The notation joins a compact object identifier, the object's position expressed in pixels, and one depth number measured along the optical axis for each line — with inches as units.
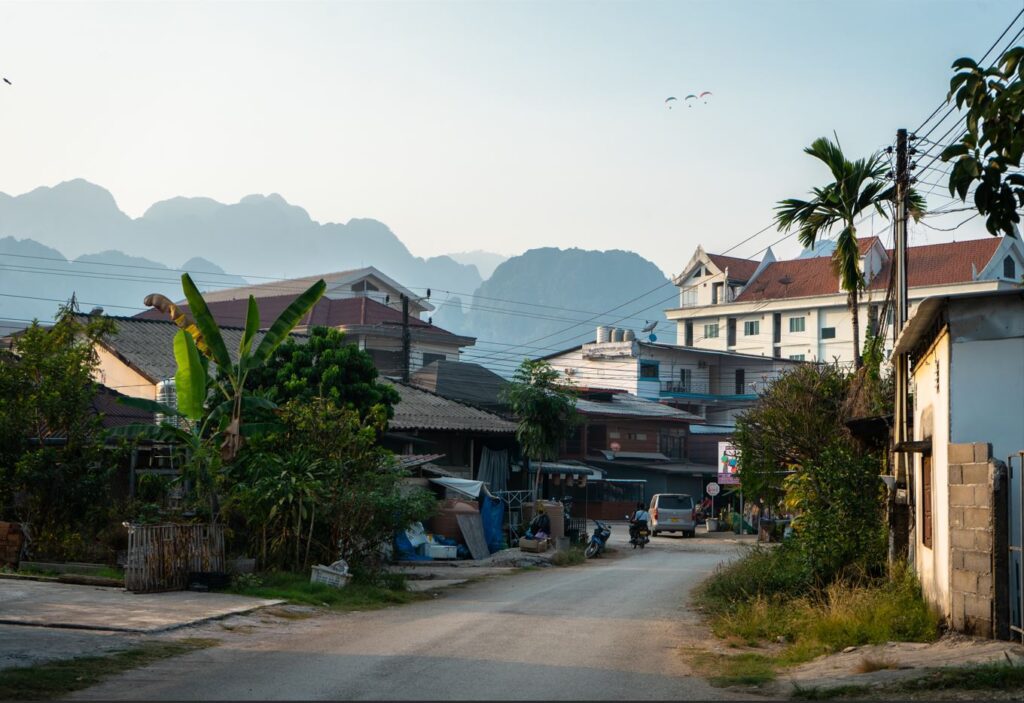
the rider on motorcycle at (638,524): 1596.9
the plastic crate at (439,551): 1222.9
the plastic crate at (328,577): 807.7
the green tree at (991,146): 298.6
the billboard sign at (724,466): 1738.4
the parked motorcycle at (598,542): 1428.4
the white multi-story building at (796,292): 3307.1
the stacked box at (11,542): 818.8
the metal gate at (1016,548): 459.8
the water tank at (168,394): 1096.1
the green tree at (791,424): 949.8
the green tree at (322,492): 833.5
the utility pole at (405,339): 1845.5
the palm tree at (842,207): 994.1
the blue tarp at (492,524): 1353.3
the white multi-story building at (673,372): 3267.7
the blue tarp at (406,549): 1170.3
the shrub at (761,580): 731.4
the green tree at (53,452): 841.5
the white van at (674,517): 1935.3
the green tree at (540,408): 1594.5
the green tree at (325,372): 1211.9
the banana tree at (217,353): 828.6
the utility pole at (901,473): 725.3
